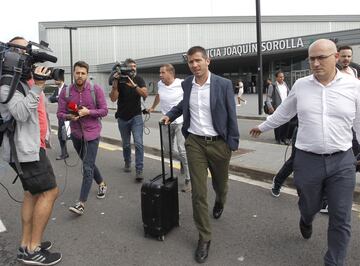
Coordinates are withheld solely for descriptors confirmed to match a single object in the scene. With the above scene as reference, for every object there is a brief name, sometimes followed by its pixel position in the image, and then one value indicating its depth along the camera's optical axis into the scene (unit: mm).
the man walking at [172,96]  5785
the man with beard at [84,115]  4609
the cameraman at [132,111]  6090
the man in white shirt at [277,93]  8531
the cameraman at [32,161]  2986
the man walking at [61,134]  8078
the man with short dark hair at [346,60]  4402
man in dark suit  3646
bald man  2920
